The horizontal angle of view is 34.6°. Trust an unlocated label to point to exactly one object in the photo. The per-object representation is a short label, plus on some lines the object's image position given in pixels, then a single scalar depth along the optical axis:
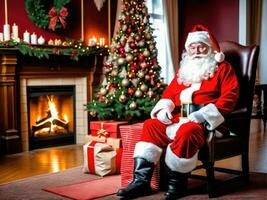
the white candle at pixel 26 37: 5.02
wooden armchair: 3.21
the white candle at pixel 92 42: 5.58
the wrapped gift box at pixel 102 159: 3.79
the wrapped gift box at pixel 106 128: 4.11
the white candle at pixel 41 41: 5.14
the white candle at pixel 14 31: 4.91
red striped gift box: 3.30
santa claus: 2.90
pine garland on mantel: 4.75
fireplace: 4.90
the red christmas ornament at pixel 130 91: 4.51
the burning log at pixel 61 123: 5.64
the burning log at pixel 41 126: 5.42
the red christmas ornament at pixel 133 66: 4.59
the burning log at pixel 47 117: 5.49
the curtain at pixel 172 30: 7.17
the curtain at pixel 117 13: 6.09
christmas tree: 4.49
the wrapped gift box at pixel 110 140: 3.98
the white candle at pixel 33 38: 5.09
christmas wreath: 5.12
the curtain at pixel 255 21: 8.04
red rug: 3.14
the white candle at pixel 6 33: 4.83
